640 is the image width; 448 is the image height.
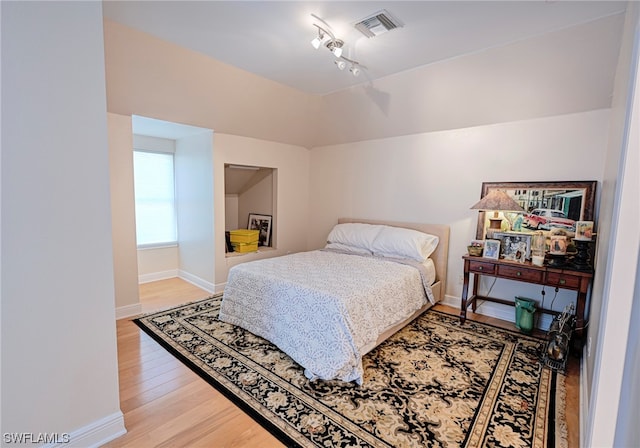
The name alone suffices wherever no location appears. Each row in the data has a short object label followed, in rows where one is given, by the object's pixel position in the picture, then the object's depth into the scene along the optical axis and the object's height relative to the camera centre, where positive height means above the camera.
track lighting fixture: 2.20 +1.19
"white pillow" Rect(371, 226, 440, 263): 3.44 -0.52
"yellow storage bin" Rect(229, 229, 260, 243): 4.46 -0.60
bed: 2.16 -0.82
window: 4.34 -0.10
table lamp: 2.95 -0.03
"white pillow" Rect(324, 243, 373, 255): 3.85 -0.67
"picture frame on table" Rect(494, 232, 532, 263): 2.91 -0.42
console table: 2.48 -0.66
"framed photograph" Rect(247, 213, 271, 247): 4.84 -0.51
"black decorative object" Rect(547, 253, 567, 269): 2.63 -0.50
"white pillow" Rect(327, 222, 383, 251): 3.86 -0.48
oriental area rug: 1.70 -1.29
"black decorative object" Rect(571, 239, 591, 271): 2.52 -0.43
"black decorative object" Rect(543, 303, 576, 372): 2.27 -1.07
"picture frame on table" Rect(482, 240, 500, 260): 3.00 -0.47
